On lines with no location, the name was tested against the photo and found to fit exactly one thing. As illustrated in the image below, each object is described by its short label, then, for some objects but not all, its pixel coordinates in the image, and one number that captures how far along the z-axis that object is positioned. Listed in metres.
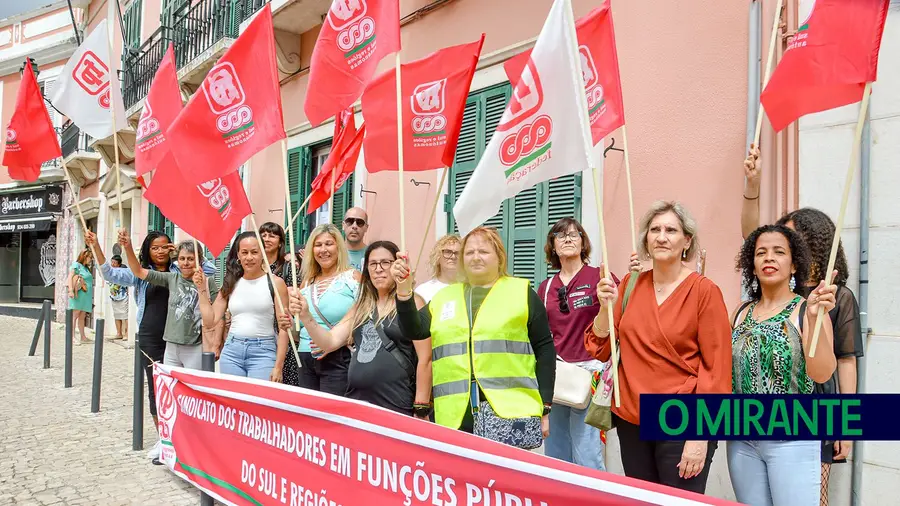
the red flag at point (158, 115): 5.52
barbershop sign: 21.81
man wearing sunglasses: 6.08
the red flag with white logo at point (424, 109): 4.20
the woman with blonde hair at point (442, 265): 4.44
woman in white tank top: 4.71
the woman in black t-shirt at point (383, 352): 3.53
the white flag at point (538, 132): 2.90
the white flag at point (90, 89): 6.09
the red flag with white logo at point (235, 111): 4.33
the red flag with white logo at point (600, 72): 3.90
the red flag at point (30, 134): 6.45
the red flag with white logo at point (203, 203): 4.82
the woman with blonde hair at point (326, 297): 4.10
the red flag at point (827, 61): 2.87
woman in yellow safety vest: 3.11
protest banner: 2.00
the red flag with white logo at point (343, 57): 4.15
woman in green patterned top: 2.43
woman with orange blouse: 2.59
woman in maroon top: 3.90
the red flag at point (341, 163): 6.10
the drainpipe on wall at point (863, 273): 3.57
